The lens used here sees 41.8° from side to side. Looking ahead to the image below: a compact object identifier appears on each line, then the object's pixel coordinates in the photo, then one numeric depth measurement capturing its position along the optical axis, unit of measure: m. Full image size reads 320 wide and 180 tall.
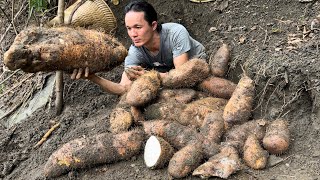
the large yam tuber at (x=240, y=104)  2.97
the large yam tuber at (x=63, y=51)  2.62
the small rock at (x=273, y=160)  2.68
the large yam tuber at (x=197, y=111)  3.05
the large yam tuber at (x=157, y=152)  2.70
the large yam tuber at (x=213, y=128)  2.84
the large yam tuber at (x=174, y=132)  2.84
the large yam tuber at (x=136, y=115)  3.11
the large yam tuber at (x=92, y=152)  2.83
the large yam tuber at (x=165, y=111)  3.08
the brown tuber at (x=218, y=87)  3.30
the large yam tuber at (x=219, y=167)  2.51
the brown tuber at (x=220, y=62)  3.44
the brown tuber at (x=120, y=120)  3.04
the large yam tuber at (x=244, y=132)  2.84
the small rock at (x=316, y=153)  2.69
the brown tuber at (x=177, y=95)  3.23
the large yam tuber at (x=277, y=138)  2.71
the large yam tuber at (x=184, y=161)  2.59
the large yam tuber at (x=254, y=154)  2.64
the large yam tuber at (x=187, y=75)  3.26
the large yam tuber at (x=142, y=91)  3.09
